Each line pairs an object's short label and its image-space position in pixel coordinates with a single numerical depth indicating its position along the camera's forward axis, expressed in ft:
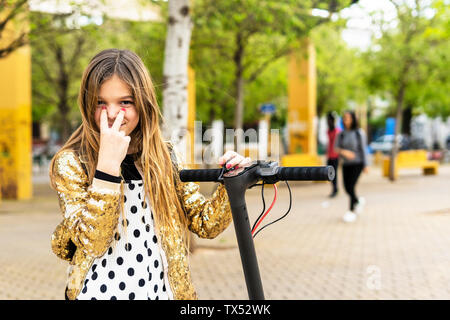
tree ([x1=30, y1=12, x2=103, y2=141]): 60.85
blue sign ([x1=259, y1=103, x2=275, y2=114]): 67.59
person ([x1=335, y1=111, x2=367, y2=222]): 30.27
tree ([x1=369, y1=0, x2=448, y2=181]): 53.72
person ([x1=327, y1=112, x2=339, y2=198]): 43.86
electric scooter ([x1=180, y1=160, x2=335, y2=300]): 4.19
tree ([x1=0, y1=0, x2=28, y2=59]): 31.32
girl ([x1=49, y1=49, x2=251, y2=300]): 5.51
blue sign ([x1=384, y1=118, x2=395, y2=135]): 144.66
